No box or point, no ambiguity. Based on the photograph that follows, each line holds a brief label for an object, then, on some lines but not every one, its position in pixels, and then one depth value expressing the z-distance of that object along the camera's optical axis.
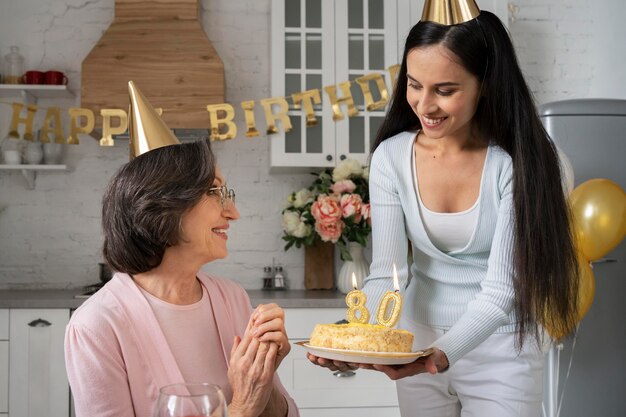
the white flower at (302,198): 3.79
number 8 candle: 1.46
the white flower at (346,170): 3.63
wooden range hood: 3.60
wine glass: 0.83
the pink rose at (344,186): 3.61
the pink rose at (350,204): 3.60
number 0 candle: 1.44
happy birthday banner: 3.59
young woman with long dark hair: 1.65
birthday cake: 1.38
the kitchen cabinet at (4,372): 3.29
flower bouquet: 3.61
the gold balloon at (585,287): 2.84
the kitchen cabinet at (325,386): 3.40
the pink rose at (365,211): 3.63
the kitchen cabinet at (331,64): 3.71
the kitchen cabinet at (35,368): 3.29
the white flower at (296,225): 3.74
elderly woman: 1.43
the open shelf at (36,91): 3.78
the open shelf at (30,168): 3.74
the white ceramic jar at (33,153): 3.80
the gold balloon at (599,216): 2.81
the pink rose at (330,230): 3.60
